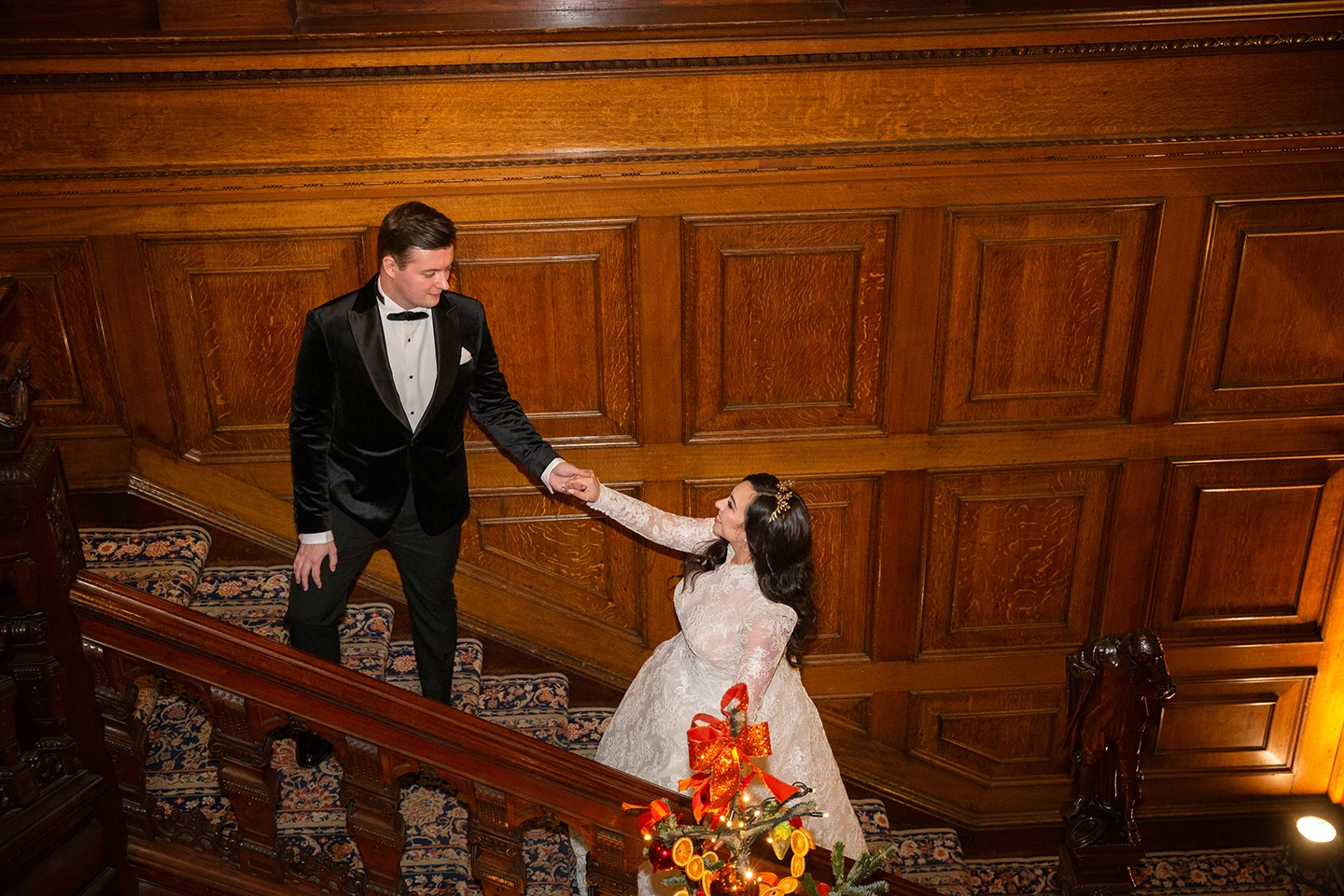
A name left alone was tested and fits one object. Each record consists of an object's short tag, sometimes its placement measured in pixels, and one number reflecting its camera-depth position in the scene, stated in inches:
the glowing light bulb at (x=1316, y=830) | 204.5
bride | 134.5
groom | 128.3
